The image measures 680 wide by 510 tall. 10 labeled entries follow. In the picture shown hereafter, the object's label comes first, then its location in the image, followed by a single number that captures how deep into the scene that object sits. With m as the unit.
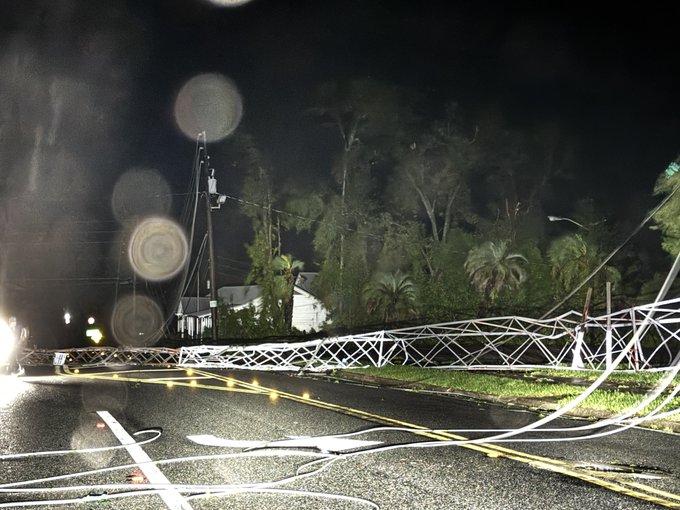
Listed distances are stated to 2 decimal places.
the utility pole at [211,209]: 35.06
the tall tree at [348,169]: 50.31
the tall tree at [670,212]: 32.15
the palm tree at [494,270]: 42.50
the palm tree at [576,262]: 42.62
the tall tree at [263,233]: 53.41
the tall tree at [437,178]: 50.91
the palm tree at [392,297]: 45.22
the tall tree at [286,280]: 53.44
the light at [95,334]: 63.25
